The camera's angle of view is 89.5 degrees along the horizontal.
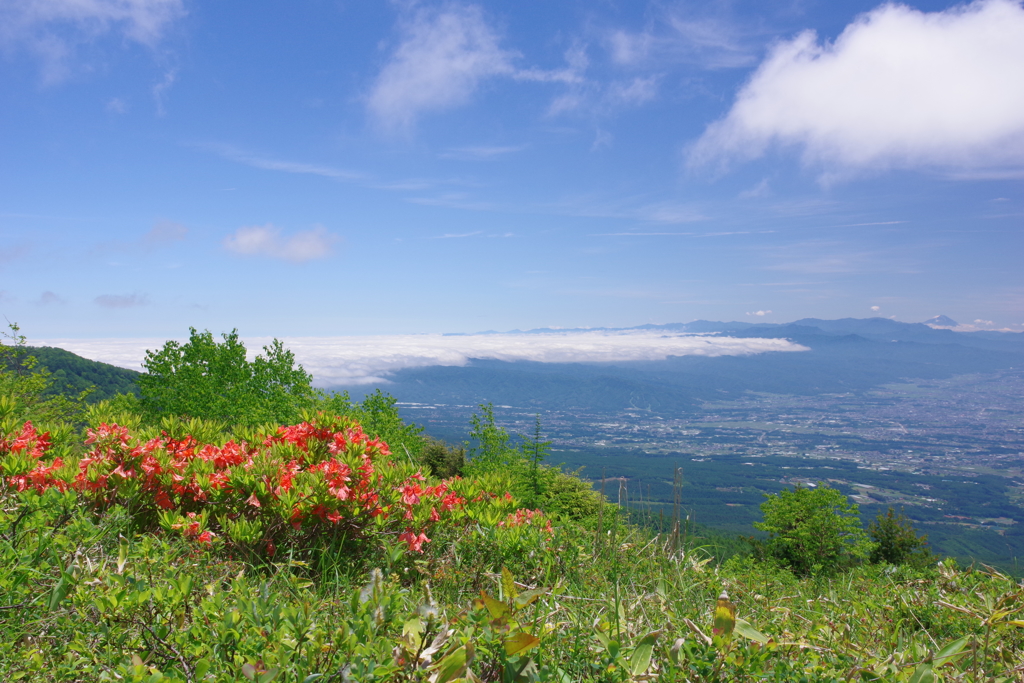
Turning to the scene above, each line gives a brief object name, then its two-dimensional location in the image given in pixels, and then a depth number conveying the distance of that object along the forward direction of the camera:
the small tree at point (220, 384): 29.81
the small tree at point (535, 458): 28.35
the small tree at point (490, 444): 34.16
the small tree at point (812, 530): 40.28
